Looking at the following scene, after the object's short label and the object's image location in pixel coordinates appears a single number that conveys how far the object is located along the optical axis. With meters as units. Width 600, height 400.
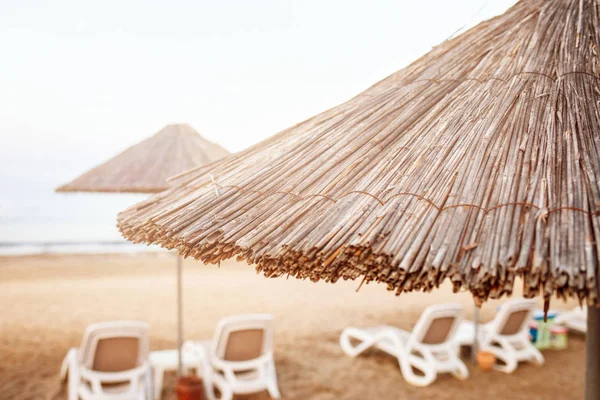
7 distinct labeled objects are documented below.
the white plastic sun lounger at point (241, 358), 4.62
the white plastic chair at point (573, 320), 6.92
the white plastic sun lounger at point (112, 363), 4.19
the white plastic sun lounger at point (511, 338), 5.62
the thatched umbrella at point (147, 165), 5.16
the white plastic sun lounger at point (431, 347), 5.19
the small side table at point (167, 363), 4.86
